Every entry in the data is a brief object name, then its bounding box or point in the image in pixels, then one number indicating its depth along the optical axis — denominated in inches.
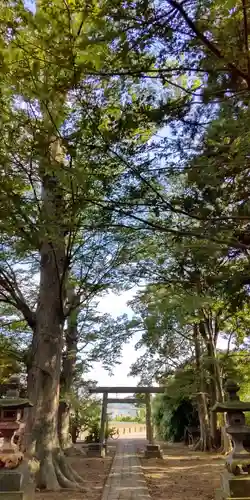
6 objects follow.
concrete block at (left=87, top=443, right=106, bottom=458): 443.5
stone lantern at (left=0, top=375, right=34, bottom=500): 156.3
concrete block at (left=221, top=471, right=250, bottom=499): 151.3
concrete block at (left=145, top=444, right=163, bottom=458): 415.5
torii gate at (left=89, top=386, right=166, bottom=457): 470.3
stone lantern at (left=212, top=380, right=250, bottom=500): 152.8
